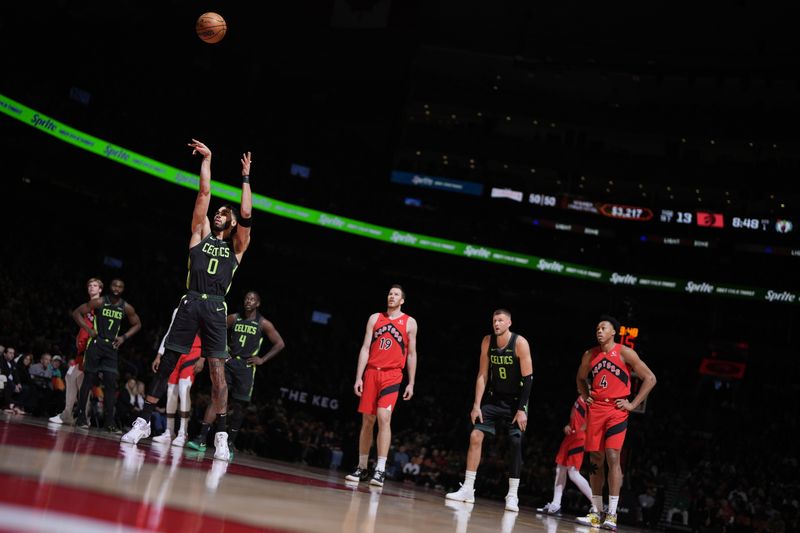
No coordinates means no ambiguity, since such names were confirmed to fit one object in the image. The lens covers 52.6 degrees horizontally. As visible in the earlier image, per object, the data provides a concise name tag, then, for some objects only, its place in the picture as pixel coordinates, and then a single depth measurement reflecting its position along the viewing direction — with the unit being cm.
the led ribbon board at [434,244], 2683
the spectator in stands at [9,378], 1291
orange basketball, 1067
